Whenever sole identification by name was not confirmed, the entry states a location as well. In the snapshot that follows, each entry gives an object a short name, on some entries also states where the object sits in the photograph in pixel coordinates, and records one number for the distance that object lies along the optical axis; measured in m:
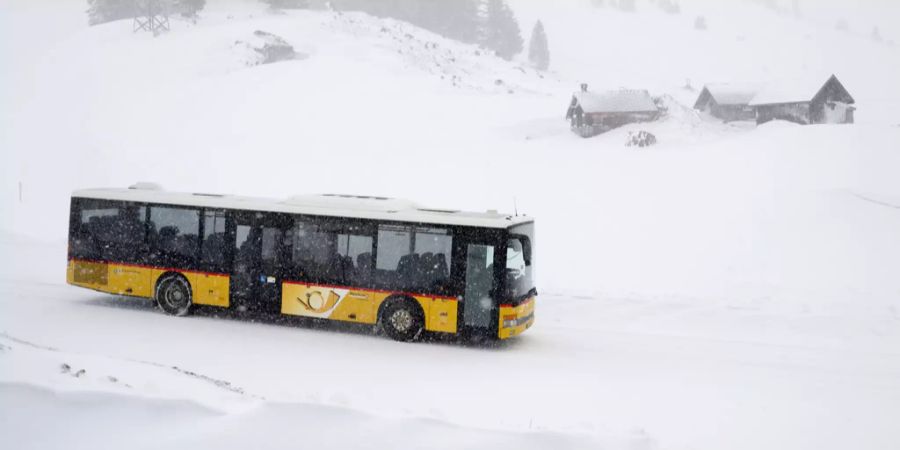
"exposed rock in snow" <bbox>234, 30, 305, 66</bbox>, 58.23
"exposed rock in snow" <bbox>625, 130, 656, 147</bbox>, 41.56
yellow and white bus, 14.36
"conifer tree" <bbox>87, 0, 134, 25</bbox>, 72.63
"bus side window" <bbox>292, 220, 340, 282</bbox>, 15.18
